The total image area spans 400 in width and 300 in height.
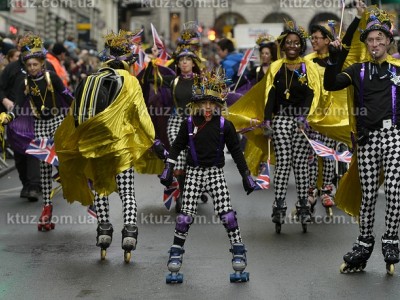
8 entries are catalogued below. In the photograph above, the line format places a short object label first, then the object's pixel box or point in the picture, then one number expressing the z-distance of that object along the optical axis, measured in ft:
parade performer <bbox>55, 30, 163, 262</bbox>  31.78
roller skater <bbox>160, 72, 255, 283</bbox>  28.66
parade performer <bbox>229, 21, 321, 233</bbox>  36.94
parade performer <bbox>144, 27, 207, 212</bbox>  42.06
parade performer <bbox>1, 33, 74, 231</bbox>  38.52
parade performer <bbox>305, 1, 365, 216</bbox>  38.22
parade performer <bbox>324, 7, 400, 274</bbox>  28.45
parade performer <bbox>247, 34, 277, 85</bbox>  49.55
